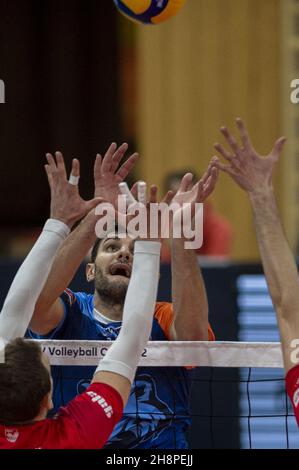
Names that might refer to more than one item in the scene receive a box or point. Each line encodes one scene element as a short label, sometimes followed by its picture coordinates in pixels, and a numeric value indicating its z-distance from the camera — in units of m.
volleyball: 9.79
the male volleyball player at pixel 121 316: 8.22
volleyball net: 8.37
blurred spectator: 17.23
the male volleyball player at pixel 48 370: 6.20
